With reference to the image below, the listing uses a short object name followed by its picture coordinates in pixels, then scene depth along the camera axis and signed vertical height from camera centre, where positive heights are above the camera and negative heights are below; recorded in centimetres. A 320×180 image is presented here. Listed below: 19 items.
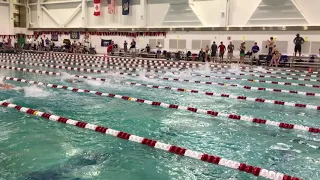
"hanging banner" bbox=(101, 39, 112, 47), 2685 +136
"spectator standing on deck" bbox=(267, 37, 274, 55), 1839 +88
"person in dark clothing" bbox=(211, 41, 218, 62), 2000 +66
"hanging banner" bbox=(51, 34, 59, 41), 2995 +192
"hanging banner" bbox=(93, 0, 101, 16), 2656 +418
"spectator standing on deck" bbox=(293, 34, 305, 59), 1798 +104
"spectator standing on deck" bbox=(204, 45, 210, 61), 2036 +48
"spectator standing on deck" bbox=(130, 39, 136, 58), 2377 +79
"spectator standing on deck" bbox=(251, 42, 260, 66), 1953 +68
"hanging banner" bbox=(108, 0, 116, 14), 2592 +410
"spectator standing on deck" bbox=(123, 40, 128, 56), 2483 +89
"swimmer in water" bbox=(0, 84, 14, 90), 887 -80
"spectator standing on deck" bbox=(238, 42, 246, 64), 1883 +53
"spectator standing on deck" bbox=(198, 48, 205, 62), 2062 +23
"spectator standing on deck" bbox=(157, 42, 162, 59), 2311 +73
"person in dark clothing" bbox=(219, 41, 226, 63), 1981 +66
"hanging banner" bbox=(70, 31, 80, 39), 2852 +203
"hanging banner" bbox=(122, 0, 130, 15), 2522 +405
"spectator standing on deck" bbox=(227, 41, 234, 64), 1937 +51
